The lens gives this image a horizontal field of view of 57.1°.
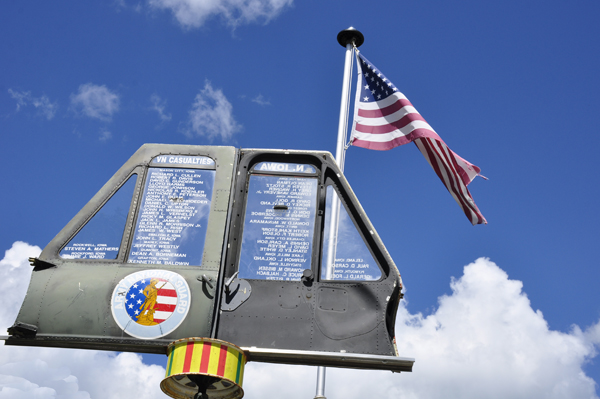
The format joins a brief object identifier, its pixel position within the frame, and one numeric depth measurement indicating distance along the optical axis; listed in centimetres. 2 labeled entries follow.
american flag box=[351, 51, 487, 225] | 1114
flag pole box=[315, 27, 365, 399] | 771
